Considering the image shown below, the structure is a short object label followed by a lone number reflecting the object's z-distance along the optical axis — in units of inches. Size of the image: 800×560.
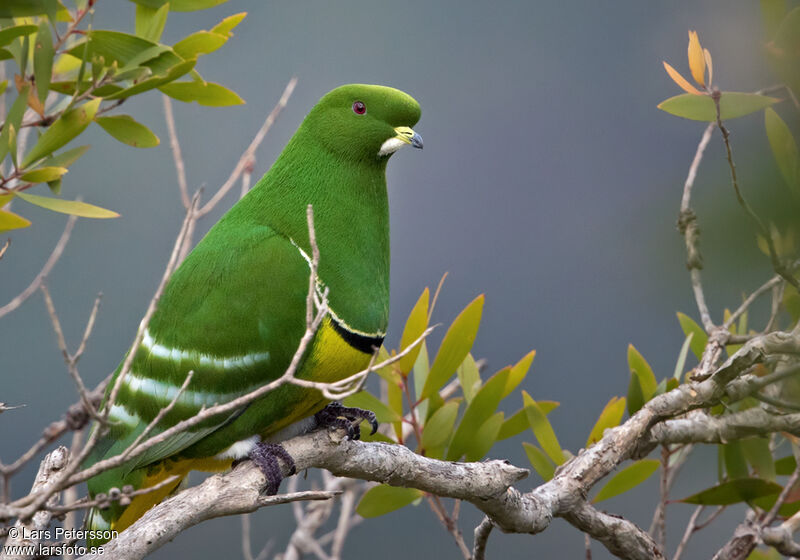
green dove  249.7
